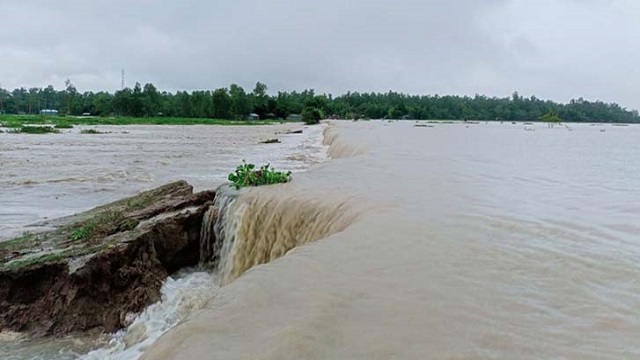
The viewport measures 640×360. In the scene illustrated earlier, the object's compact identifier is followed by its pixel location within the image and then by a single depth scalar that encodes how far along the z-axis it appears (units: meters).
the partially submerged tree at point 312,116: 107.06
